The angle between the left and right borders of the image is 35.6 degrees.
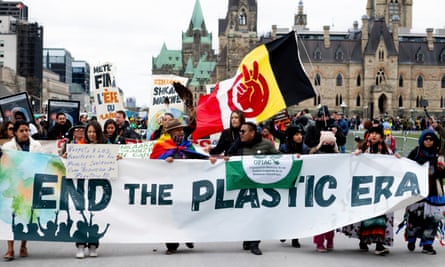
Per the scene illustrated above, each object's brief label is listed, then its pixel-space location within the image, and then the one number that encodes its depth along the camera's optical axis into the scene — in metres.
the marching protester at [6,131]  9.78
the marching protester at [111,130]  12.41
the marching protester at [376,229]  8.74
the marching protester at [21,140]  8.91
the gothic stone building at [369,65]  97.69
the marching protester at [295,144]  9.51
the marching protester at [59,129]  13.62
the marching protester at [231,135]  9.66
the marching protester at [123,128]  14.02
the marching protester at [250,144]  8.97
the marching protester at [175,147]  9.00
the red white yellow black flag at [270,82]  11.23
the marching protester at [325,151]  9.06
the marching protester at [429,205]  8.97
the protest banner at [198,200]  8.66
